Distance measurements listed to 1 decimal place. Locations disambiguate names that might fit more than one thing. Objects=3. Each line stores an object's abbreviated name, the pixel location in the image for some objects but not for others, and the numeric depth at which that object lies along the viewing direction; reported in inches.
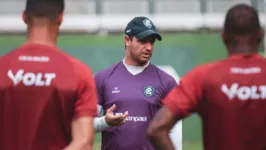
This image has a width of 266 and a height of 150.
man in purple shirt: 478.6
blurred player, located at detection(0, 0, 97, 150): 319.0
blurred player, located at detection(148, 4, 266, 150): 321.1
